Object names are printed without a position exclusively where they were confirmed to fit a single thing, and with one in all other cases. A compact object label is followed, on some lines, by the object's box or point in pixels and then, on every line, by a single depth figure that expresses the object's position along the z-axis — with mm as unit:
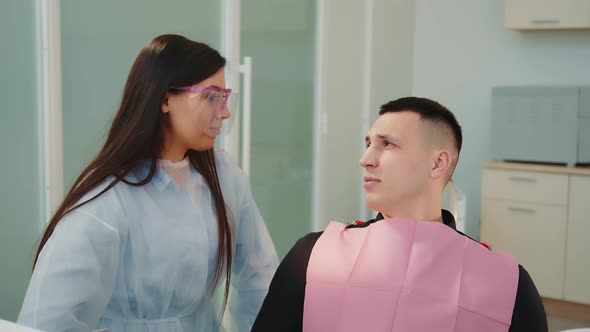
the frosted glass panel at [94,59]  2189
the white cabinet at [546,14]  4242
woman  1375
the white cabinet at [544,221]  4145
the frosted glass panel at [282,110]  3268
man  1223
